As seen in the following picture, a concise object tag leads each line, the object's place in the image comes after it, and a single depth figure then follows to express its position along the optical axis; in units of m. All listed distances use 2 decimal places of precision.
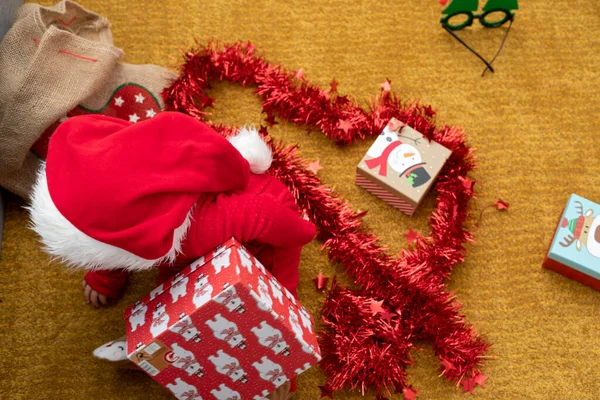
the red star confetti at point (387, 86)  1.41
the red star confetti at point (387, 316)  1.16
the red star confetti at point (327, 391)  1.12
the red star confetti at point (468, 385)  1.15
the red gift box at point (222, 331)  0.86
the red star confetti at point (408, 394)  1.14
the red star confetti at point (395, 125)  1.29
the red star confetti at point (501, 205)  1.30
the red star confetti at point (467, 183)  1.27
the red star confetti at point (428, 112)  1.34
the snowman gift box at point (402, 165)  1.24
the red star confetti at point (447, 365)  1.14
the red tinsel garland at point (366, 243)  1.15
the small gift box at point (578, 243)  1.19
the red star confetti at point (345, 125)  1.33
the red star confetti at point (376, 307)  1.16
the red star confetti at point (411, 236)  1.27
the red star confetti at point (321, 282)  1.22
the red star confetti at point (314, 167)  1.30
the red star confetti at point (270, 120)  1.36
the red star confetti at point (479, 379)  1.16
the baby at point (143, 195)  0.81
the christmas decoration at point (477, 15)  1.41
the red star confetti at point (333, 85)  1.39
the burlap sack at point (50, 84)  1.11
